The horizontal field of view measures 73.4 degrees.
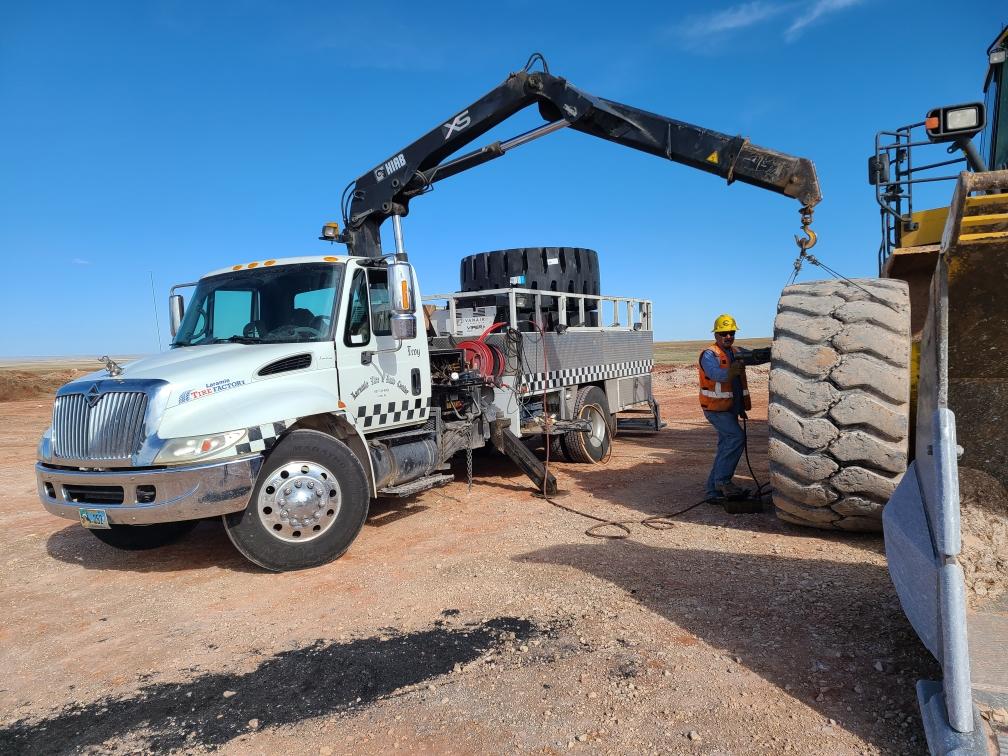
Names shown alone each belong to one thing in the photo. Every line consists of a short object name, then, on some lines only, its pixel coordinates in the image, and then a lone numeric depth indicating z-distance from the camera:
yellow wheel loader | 2.24
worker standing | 6.03
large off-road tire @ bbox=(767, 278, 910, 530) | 4.17
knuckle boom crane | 5.89
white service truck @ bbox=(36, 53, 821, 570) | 4.54
